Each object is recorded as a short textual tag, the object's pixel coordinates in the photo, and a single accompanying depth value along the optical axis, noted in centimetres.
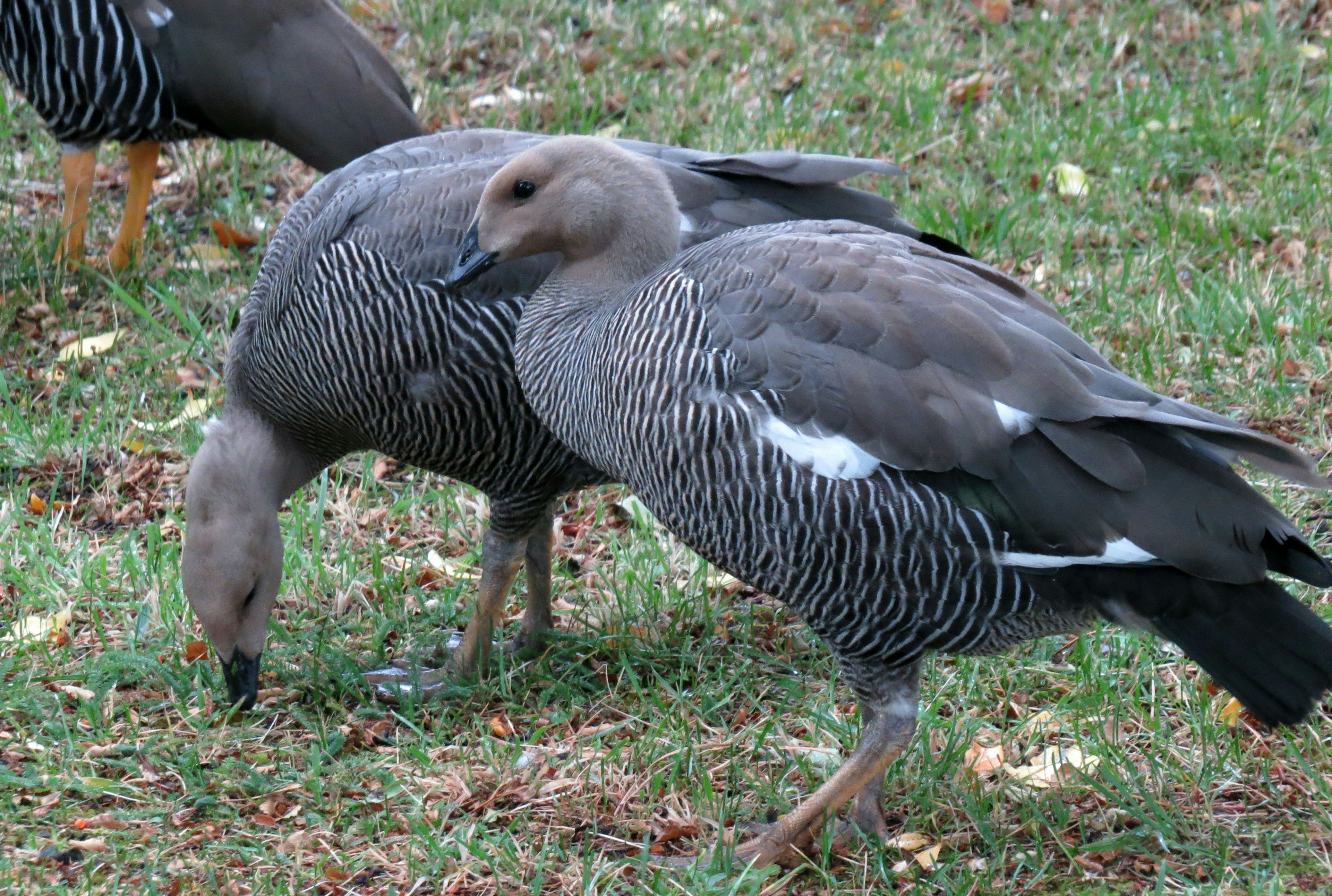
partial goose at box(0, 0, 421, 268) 1196
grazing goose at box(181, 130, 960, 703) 821
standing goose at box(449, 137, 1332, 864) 645
